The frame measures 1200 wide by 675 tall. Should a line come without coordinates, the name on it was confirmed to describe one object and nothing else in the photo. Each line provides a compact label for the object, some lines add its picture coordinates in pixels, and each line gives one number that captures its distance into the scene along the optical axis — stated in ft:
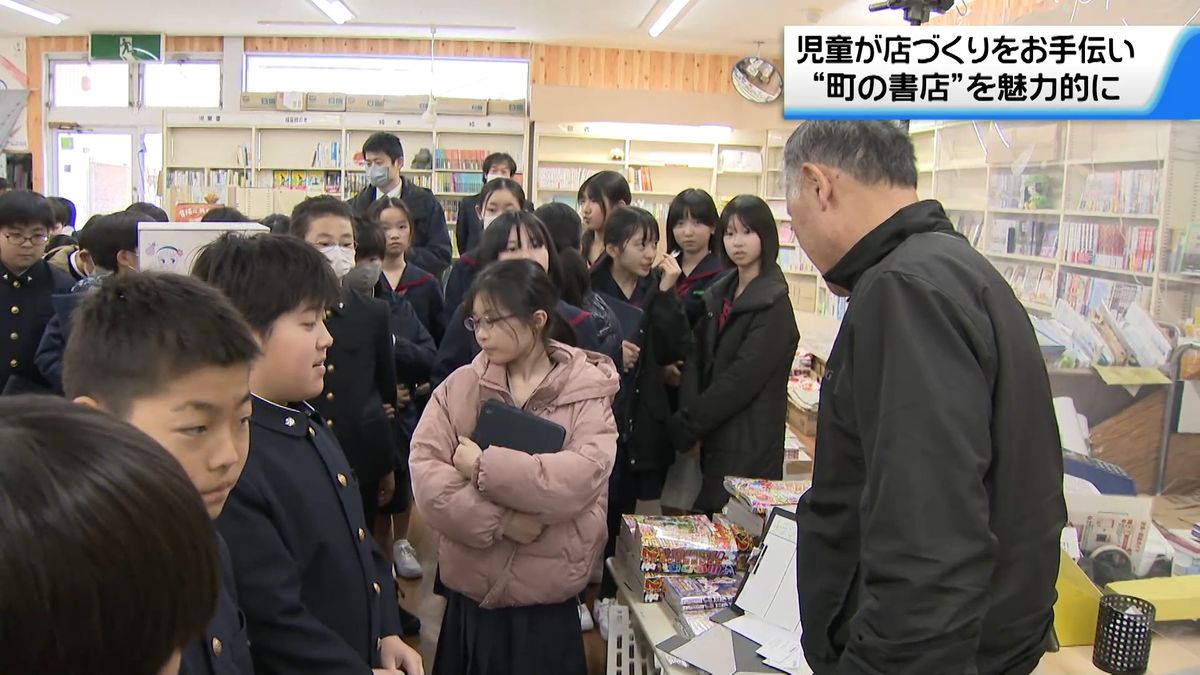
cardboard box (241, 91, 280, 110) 29.76
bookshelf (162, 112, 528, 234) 29.73
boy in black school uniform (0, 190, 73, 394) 9.37
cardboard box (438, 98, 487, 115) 29.60
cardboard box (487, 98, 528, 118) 29.78
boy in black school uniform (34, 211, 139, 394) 8.50
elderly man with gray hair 3.33
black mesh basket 5.33
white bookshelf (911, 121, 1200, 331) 7.71
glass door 32.07
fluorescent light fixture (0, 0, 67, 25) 25.70
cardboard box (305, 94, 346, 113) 29.48
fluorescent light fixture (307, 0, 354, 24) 24.72
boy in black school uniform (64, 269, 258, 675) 2.97
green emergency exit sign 30.37
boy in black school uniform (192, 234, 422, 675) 3.90
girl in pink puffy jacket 6.13
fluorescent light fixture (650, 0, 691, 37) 23.76
